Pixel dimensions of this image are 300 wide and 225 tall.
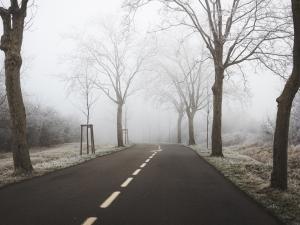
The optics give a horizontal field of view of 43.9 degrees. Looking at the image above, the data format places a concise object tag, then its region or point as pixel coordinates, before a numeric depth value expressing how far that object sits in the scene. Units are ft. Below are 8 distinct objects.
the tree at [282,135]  29.86
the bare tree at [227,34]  61.00
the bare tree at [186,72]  127.24
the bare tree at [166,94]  148.64
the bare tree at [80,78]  98.53
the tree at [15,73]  42.14
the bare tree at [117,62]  110.32
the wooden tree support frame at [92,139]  75.48
